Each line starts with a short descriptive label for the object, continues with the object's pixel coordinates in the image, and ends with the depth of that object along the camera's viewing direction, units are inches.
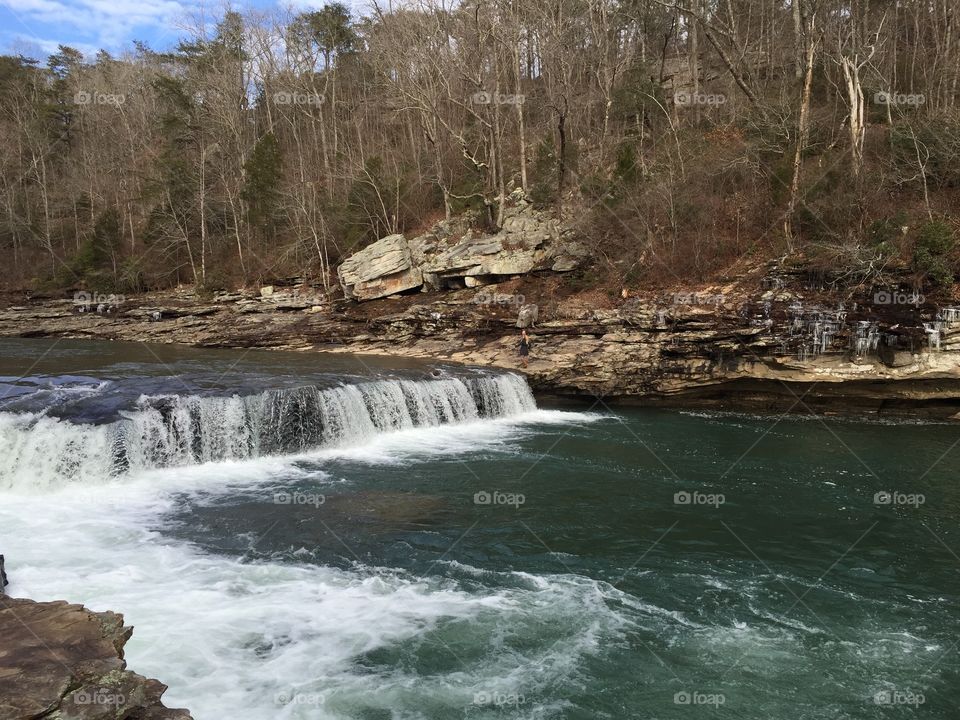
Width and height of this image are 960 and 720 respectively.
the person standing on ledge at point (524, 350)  851.4
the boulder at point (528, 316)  904.3
